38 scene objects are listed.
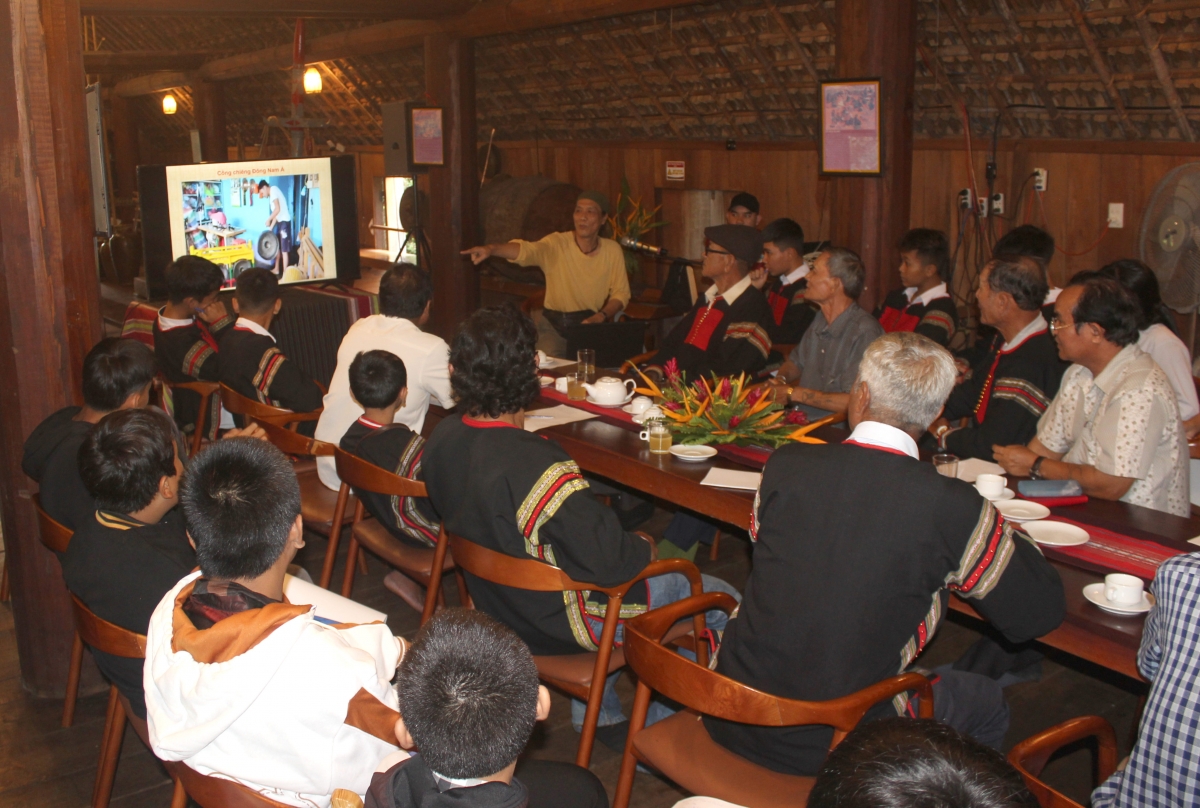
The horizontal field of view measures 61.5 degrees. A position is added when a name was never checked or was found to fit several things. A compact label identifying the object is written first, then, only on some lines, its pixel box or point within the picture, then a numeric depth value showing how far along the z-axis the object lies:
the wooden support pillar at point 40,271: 3.05
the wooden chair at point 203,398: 4.59
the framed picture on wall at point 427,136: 8.40
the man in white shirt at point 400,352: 3.88
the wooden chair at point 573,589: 2.46
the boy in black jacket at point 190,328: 4.58
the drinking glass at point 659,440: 3.35
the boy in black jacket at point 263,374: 4.24
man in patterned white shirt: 2.87
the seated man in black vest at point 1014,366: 3.38
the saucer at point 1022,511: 2.63
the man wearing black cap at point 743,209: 6.33
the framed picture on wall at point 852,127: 5.18
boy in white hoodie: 1.73
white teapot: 3.97
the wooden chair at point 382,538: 3.04
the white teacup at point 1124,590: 2.16
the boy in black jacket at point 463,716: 1.43
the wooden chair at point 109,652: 2.16
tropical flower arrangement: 3.34
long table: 2.10
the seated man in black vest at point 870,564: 1.97
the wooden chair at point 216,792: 1.76
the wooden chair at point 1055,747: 1.62
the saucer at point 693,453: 3.27
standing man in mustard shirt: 6.26
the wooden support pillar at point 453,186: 8.26
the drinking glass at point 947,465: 2.93
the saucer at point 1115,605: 2.14
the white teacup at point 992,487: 2.77
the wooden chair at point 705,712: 1.90
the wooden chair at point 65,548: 2.67
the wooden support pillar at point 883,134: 5.09
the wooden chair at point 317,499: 3.58
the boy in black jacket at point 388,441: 3.20
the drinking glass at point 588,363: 4.16
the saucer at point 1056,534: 2.48
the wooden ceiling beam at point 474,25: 6.91
